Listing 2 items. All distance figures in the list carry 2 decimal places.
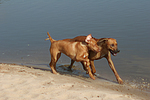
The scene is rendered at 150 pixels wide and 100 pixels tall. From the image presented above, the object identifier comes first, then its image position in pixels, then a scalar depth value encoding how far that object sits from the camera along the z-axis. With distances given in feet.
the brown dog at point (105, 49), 22.22
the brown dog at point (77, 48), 22.86
